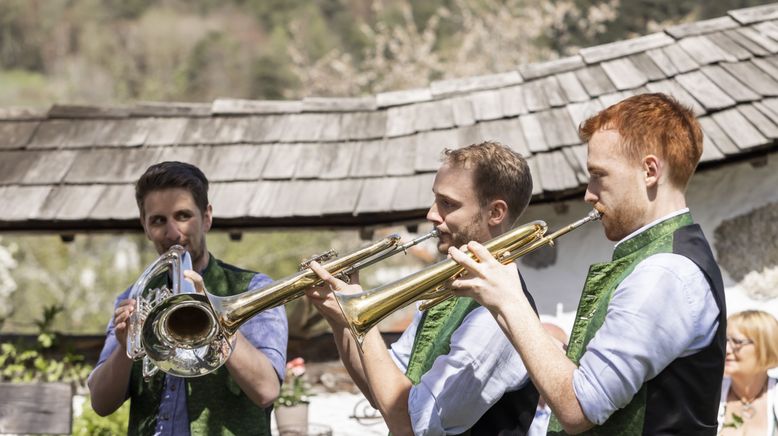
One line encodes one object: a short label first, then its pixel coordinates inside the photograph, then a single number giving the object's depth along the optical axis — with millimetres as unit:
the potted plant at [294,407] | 6301
